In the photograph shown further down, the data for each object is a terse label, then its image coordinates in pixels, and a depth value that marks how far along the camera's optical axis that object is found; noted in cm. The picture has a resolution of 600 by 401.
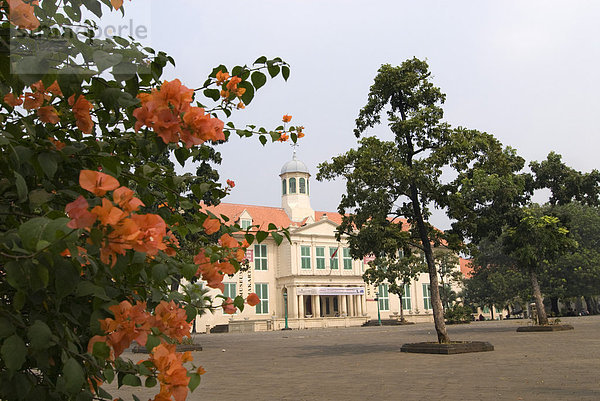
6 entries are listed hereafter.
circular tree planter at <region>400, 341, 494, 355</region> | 1432
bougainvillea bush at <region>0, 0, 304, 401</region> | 135
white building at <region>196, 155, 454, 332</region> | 5200
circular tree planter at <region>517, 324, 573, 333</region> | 2383
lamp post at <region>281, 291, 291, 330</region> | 5077
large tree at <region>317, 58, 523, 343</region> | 1555
